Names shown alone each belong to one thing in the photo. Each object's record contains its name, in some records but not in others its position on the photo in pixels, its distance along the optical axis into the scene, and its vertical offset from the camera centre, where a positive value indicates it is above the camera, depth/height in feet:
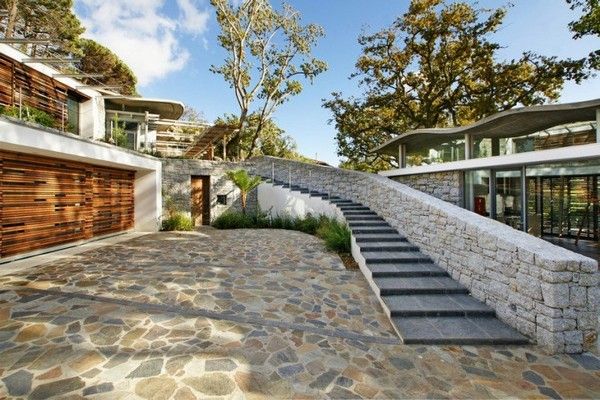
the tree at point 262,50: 51.78 +32.58
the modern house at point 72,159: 20.31 +4.09
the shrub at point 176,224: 37.60 -3.35
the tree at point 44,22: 47.15 +37.29
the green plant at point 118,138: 31.27 +8.28
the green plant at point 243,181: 41.04 +3.13
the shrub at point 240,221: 39.88 -3.23
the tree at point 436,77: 41.70 +21.24
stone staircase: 11.55 -5.61
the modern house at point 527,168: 19.06 +2.77
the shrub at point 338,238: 24.04 -3.68
